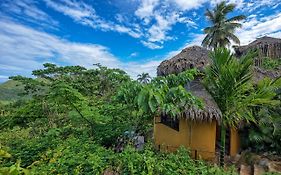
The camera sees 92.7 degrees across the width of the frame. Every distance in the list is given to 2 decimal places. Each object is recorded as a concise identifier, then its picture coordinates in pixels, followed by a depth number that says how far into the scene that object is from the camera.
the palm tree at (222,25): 11.61
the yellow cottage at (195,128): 4.47
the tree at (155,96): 2.86
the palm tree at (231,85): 3.57
